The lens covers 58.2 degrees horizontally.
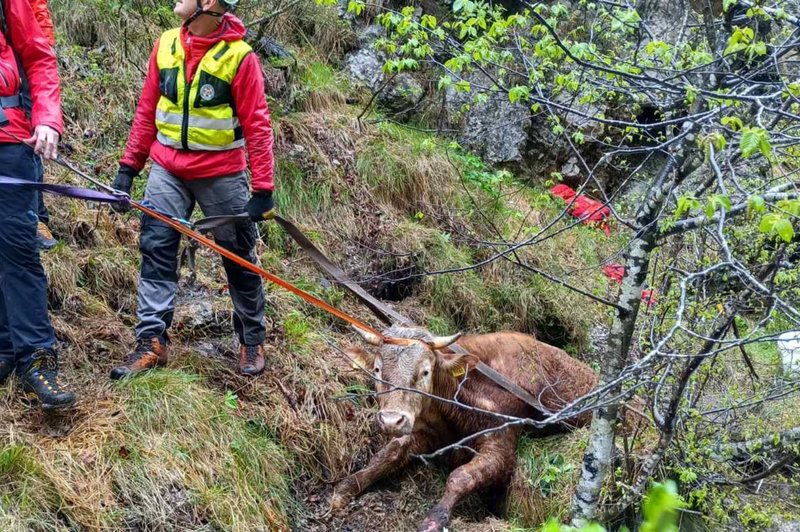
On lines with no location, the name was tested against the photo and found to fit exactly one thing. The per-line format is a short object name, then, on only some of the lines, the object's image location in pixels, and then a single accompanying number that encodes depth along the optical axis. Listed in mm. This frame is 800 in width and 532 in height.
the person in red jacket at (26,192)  4332
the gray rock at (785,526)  5445
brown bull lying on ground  5629
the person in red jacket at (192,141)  5086
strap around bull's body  5344
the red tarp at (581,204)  9842
